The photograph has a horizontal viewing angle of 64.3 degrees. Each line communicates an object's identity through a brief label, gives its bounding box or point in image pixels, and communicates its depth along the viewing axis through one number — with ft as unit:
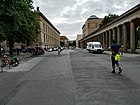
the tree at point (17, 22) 40.69
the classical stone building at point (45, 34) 123.72
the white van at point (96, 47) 78.42
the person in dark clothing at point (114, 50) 21.06
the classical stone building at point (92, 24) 220.40
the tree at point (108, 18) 150.89
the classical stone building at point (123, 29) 67.00
